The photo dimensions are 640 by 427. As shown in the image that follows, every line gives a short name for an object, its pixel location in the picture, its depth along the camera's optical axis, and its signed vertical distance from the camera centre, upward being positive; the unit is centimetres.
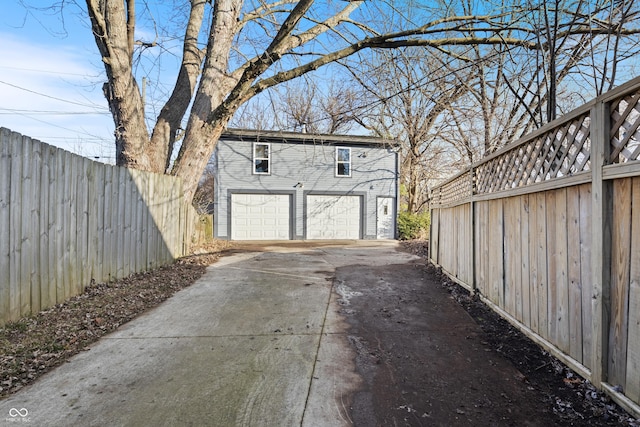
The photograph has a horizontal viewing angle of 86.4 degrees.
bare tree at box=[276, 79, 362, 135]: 1649 +562
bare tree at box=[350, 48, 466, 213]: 978 +400
